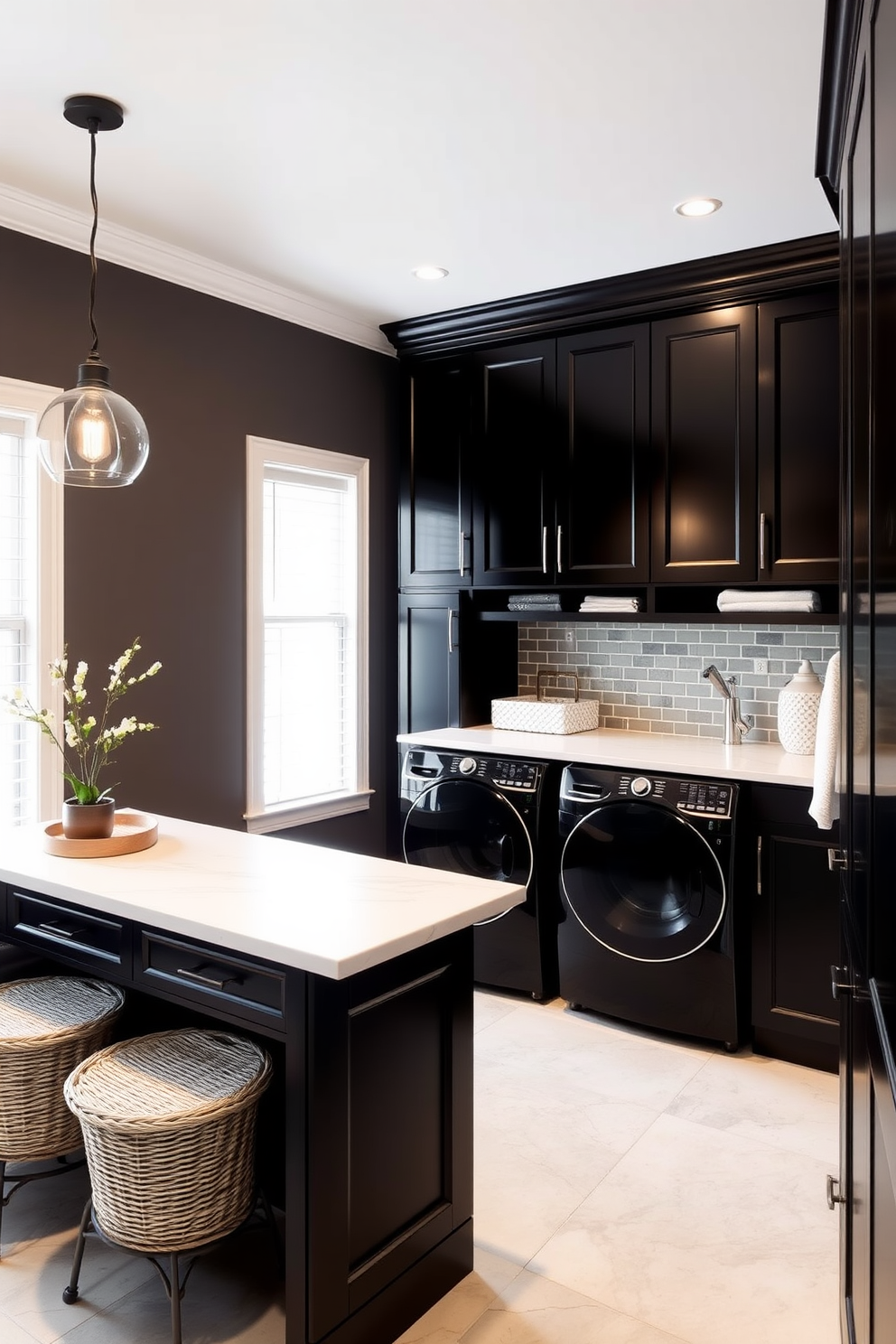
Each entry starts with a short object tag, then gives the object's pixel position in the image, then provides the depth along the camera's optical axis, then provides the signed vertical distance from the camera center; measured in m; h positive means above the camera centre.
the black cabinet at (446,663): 4.32 +0.06
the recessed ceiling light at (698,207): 3.02 +1.48
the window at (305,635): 3.88 +0.18
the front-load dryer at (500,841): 3.75 -0.65
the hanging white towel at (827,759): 2.69 -0.24
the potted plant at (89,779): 2.42 -0.24
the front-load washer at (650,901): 3.31 -0.79
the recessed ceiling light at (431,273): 3.66 +1.53
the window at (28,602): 3.10 +0.24
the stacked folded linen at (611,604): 3.89 +0.29
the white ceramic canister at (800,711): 3.57 -0.13
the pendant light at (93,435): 2.20 +0.55
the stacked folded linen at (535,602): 4.11 +0.32
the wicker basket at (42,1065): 2.21 -0.89
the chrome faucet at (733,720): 3.81 -0.17
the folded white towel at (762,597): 3.47 +0.29
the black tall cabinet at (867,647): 0.99 +0.04
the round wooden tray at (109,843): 2.39 -0.41
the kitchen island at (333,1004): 1.78 -0.65
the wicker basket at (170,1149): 1.86 -0.92
